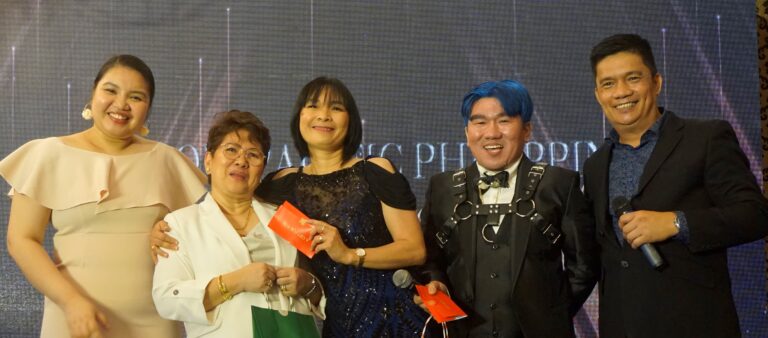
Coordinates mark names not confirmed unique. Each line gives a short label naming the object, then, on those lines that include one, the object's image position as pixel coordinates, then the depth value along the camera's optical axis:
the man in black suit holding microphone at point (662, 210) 2.33
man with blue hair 2.47
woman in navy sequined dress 2.48
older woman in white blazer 2.27
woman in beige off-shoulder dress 2.60
